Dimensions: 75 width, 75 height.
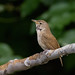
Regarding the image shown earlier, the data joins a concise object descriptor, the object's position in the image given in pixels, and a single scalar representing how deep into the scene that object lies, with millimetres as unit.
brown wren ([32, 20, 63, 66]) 6232
